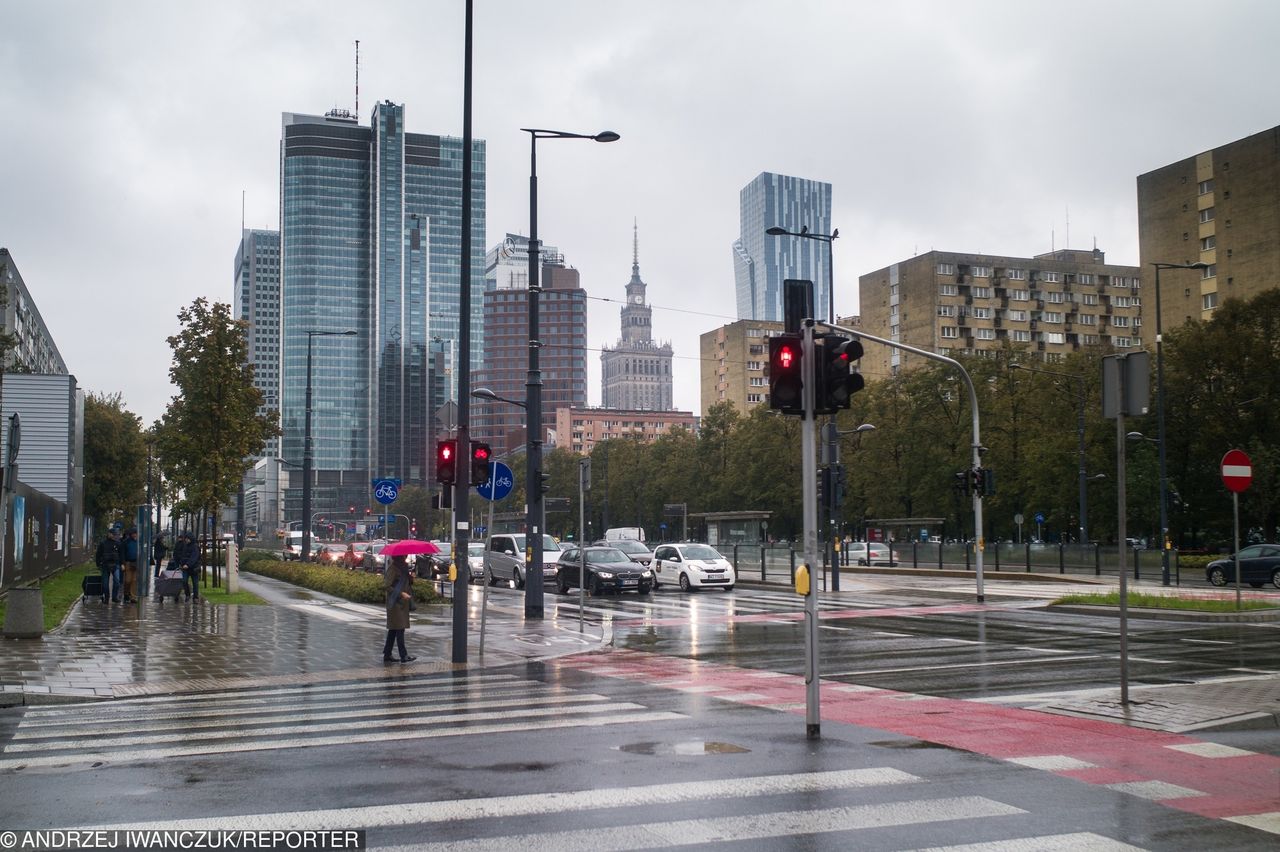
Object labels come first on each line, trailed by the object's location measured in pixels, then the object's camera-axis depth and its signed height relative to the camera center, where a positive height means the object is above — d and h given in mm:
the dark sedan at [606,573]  34625 -2178
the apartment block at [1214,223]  83062 +20730
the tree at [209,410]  34656 +2717
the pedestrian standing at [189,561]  30594 -1638
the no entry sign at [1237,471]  20359 +494
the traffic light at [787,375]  9992 +1074
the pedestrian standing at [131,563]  29359 -1549
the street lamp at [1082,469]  57119 +1487
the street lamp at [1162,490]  38906 +320
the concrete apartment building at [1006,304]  118625 +20248
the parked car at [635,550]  38869 -1723
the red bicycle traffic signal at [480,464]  16828 +528
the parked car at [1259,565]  36750 -2099
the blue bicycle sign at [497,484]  17953 +260
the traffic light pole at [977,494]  29678 +147
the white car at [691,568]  37312 -2180
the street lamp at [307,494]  42000 +259
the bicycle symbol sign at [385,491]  29438 +251
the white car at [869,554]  59125 -2748
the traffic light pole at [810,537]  9508 -308
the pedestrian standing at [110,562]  28734 -1483
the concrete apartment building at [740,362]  164000 +19829
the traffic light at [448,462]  16516 +551
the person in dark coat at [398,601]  16391 -1412
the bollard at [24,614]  18656 -1797
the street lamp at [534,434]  23812 +1386
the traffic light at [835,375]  9969 +1073
